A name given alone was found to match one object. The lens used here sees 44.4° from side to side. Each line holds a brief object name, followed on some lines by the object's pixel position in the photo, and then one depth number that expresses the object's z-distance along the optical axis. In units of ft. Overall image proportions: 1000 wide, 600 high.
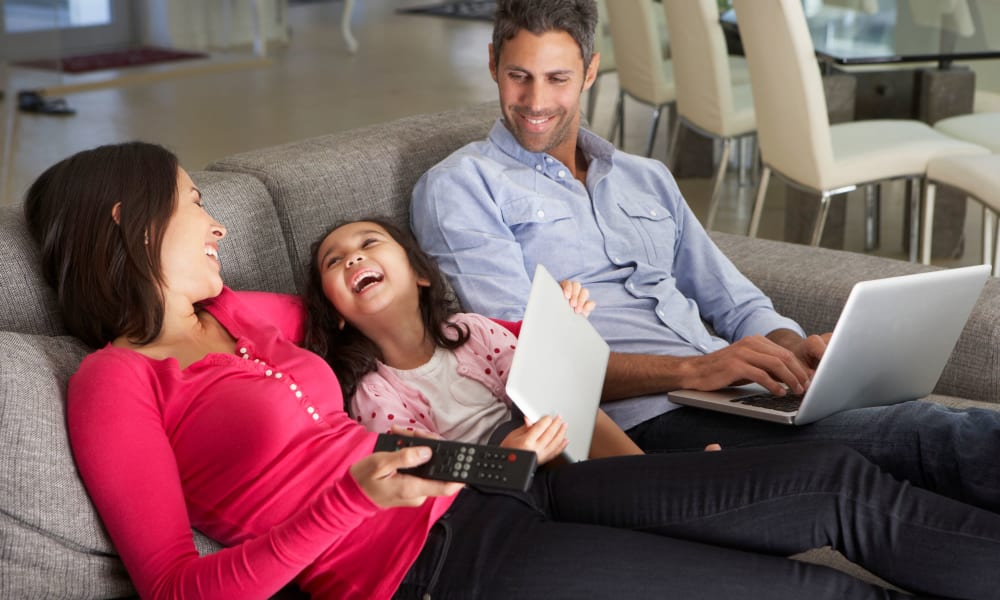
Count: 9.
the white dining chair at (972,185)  10.08
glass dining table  11.69
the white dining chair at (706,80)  11.83
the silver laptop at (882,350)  5.29
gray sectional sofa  4.56
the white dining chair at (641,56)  13.42
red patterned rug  23.50
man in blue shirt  6.14
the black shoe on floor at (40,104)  19.76
